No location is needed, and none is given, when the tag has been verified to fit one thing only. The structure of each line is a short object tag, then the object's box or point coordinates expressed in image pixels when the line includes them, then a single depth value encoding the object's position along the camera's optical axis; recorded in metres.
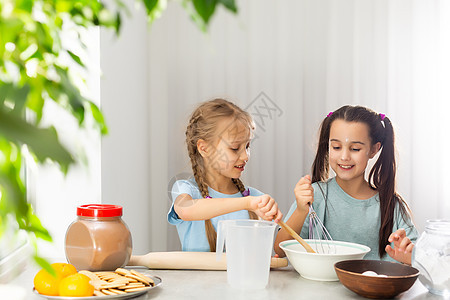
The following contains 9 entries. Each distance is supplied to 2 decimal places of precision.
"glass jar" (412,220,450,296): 1.07
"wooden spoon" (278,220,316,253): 1.23
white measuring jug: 1.12
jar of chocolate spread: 1.18
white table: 1.07
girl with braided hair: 1.72
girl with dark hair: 1.76
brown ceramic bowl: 1.01
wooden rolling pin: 1.28
